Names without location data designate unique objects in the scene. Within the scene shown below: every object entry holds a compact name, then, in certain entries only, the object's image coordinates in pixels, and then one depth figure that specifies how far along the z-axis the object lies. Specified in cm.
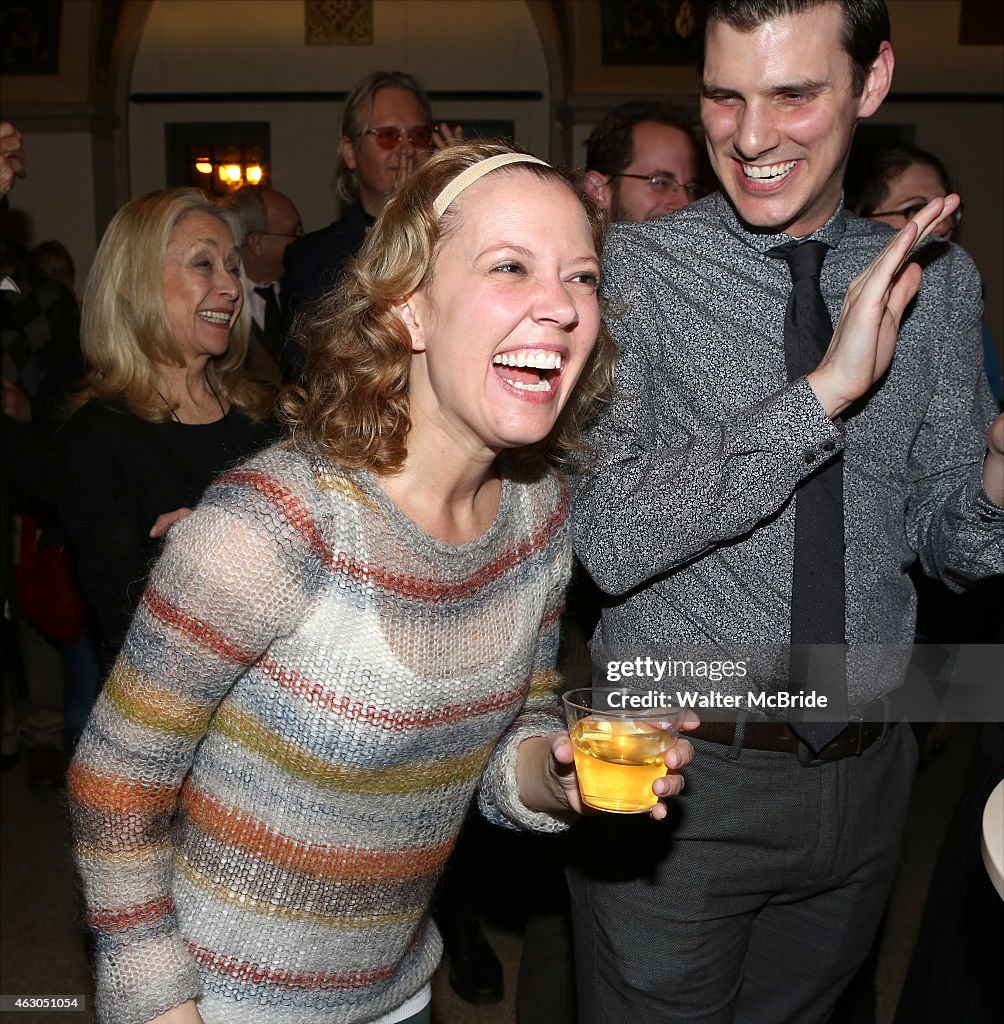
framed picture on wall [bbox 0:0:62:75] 931
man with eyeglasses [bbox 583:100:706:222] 301
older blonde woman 260
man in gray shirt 162
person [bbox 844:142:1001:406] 325
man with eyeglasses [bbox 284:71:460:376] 336
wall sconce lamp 1022
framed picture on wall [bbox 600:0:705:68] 900
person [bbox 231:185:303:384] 427
